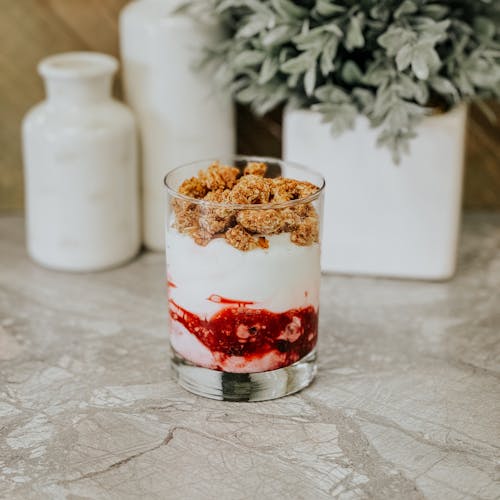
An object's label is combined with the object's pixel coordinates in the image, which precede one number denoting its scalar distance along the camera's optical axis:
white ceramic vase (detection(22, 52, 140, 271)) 0.79
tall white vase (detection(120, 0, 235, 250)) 0.81
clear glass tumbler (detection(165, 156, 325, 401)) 0.63
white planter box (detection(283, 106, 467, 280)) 0.78
